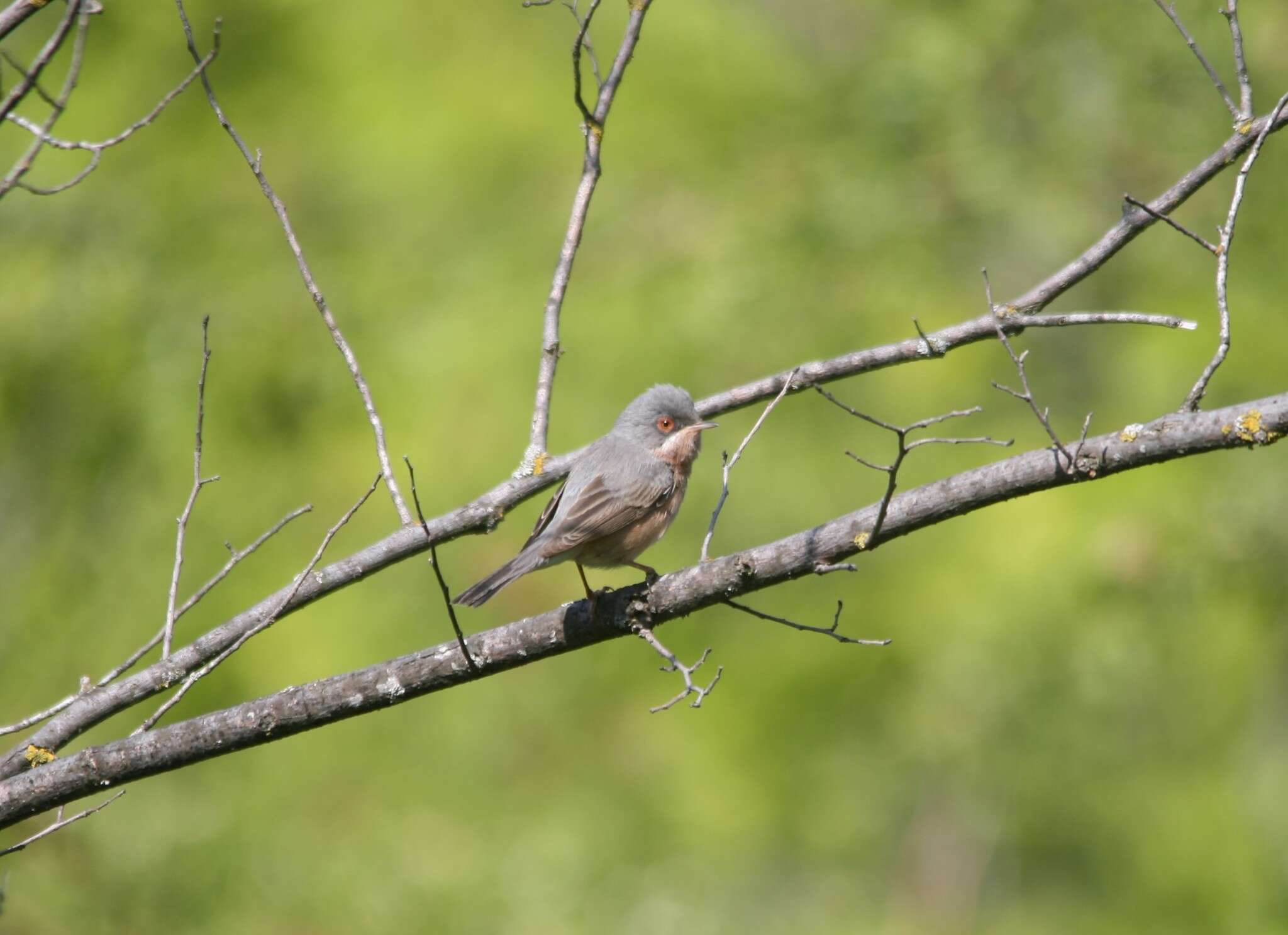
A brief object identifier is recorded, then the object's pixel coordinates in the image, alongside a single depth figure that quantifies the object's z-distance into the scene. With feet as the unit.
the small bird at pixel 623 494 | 32.42
